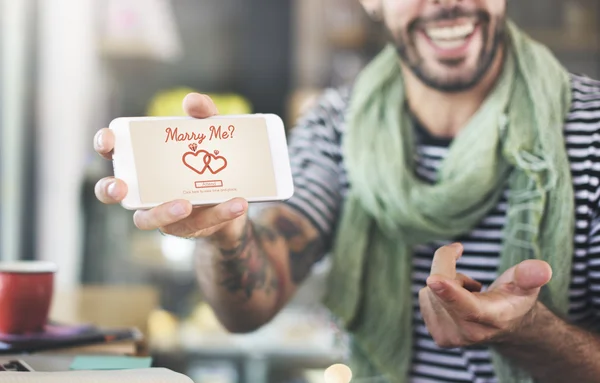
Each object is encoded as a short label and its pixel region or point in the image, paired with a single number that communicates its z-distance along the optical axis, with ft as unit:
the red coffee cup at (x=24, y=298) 2.85
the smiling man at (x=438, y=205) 3.15
